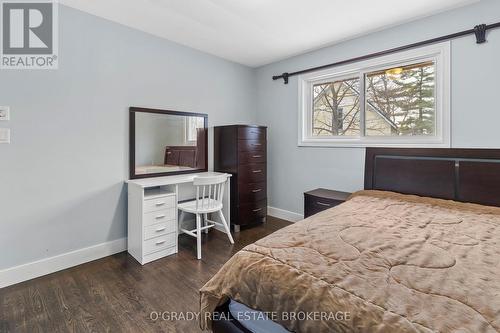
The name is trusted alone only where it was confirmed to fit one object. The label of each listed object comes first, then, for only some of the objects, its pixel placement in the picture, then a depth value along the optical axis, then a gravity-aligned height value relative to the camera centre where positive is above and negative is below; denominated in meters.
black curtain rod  2.15 +1.21
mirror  2.75 +0.27
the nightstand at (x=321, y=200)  2.72 -0.40
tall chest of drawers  3.29 -0.02
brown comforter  0.74 -0.43
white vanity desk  2.40 -0.55
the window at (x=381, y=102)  2.47 +0.75
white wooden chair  2.55 -0.45
